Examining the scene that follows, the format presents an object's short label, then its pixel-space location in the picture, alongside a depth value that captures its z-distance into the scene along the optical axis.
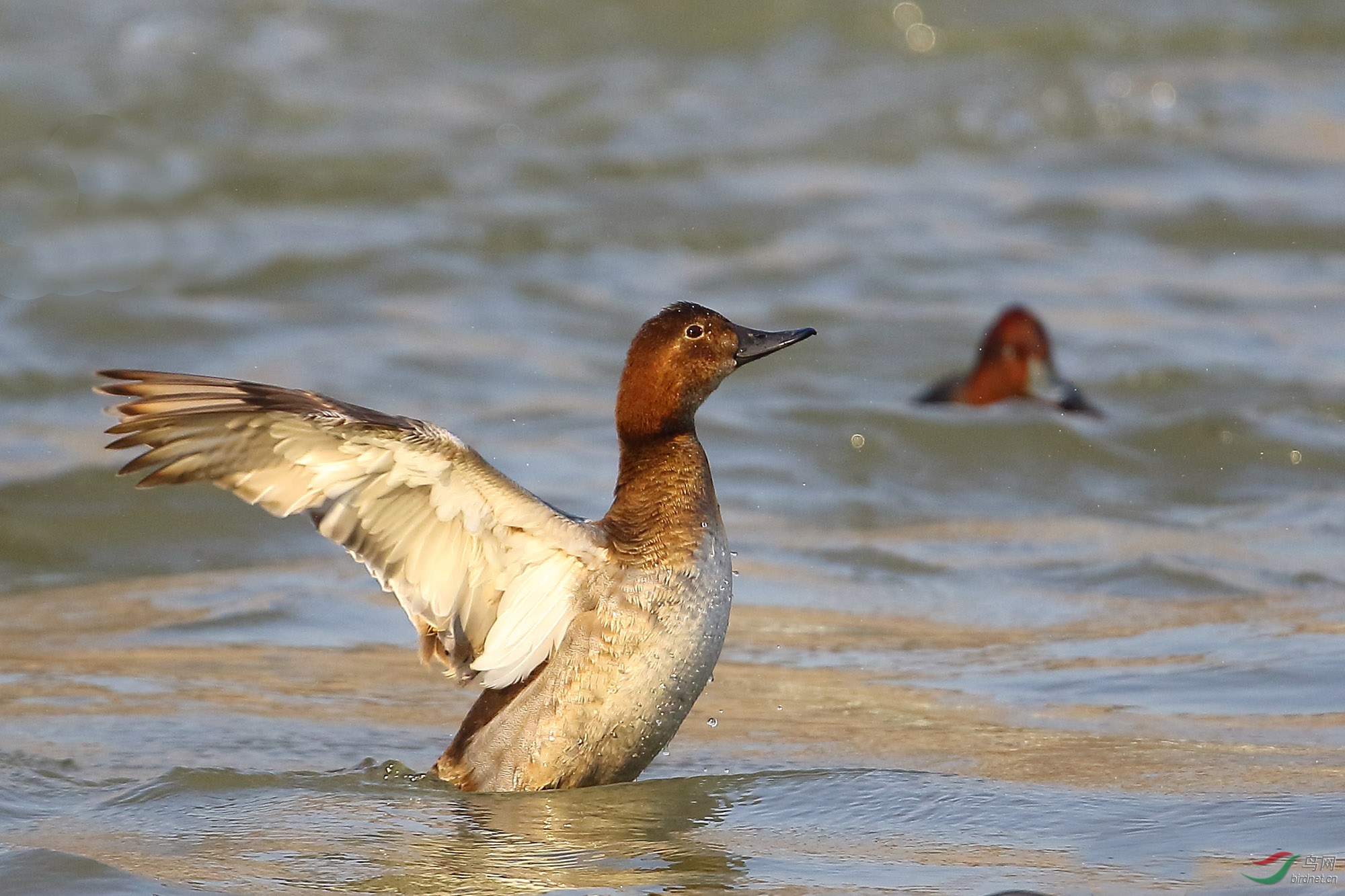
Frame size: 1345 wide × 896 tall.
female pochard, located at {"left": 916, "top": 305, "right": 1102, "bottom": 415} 21.81
